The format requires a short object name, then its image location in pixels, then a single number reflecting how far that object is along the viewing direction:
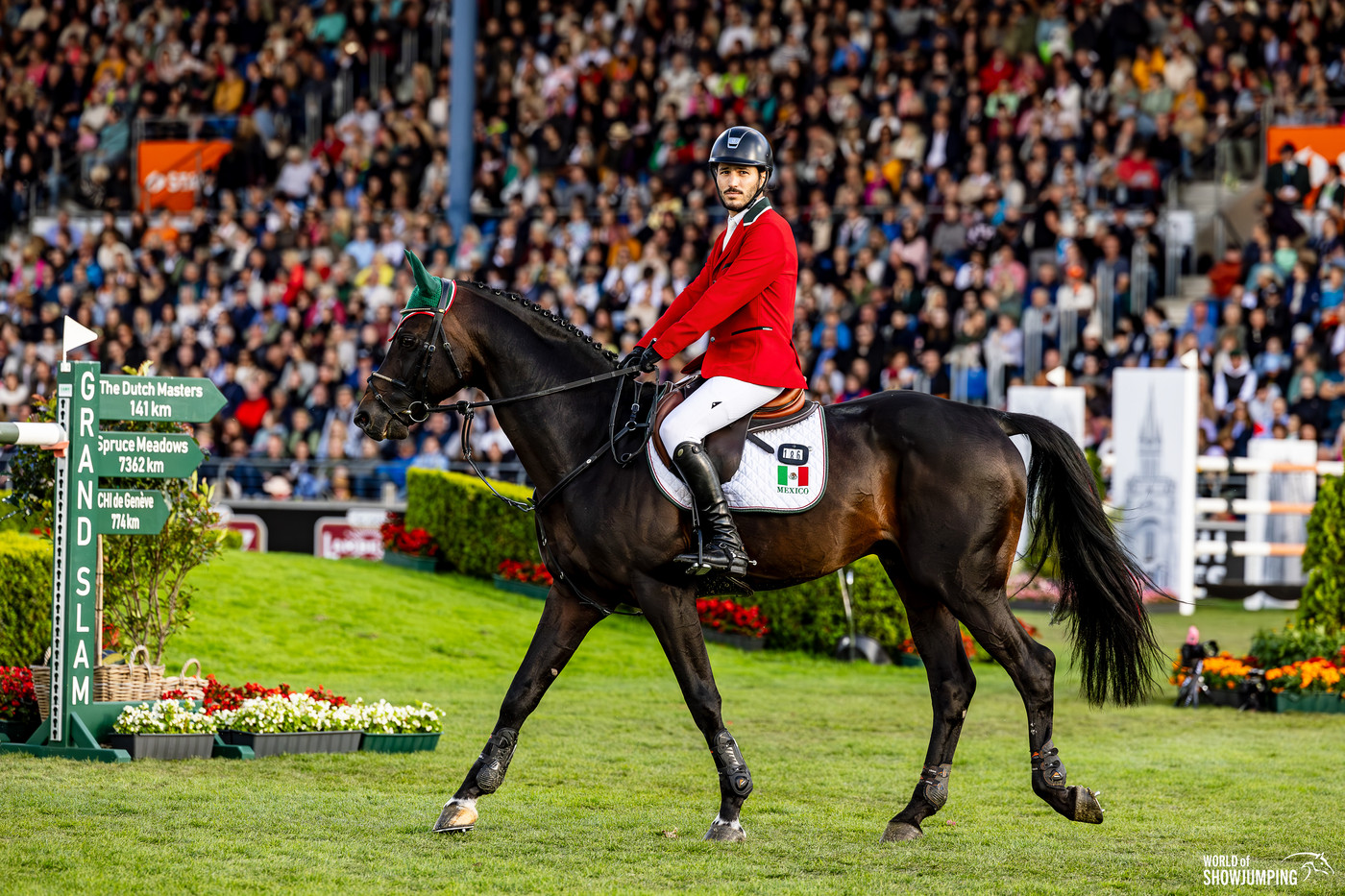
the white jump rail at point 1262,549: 31.70
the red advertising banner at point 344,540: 33.72
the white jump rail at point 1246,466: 30.65
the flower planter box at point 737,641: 26.19
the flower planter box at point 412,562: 30.50
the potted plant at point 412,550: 30.55
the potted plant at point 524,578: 28.84
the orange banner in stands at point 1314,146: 36.66
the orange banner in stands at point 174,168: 50.56
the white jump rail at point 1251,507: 31.11
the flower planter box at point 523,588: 28.83
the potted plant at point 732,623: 26.25
